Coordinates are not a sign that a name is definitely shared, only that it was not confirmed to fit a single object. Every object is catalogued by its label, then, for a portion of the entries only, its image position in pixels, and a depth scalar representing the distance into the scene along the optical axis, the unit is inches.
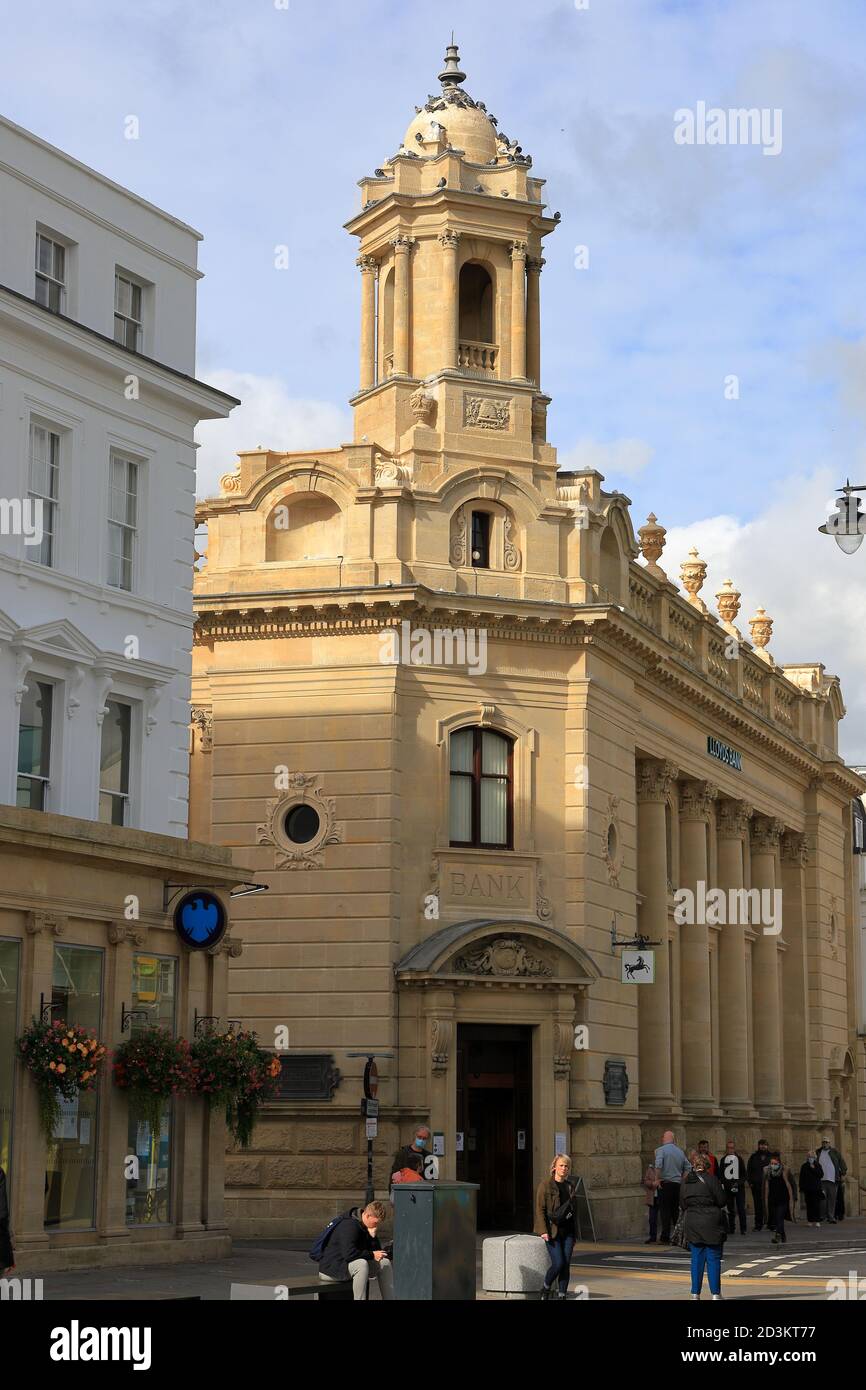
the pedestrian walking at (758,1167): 1941.4
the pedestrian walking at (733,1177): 1861.5
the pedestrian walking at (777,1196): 1731.1
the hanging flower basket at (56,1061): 1151.6
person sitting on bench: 831.1
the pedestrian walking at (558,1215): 1027.3
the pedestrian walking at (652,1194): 1691.7
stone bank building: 1705.2
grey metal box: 871.1
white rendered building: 1243.2
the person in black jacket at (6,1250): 863.7
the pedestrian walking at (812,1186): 2159.2
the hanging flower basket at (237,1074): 1286.9
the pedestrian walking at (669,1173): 1676.9
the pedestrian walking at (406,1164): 1044.5
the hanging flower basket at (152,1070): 1230.9
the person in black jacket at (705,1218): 1026.1
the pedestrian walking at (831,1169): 2217.0
